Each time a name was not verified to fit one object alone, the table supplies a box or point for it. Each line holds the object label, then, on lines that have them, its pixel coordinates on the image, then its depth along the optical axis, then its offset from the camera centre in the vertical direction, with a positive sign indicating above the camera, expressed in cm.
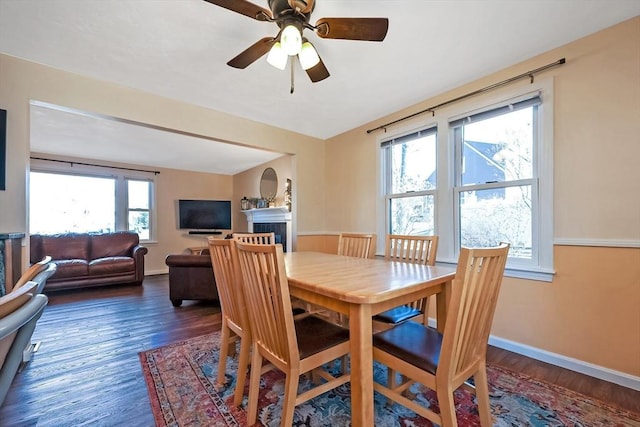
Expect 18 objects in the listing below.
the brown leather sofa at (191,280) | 342 -85
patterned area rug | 144 -113
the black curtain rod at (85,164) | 467 +96
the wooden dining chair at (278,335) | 118 -62
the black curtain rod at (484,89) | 206 +114
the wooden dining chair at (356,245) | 253 -31
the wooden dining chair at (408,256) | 179 -35
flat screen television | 608 +1
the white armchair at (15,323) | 53 -22
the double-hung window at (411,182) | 294 +38
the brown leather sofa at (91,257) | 412 -73
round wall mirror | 518 +61
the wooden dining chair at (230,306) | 156 -59
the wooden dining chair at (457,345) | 103 -63
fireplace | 453 -15
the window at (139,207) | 559 +17
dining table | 114 -37
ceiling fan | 141 +106
